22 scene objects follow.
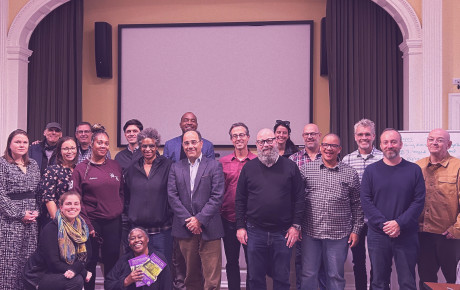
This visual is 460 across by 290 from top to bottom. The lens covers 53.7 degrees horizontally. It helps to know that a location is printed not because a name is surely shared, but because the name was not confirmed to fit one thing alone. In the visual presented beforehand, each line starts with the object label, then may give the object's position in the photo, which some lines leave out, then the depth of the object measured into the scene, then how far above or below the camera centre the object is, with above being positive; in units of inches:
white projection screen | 235.3 +40.0
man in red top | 132.3 -17.6
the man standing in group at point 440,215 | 122.3 -17.3
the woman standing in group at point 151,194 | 127.0 -12.3
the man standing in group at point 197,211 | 124.2 -16.4
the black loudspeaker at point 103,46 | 238.7 +55.0
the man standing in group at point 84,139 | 153.6 +3.9
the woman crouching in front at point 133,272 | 121.8 -33.0
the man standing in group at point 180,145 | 152.4 +2.0
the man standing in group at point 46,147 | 151.7 +1.1
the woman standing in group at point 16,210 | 127.0 -16.9
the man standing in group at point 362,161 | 133.6 -2.9
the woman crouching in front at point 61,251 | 119.3 -26.7
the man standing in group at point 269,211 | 119.8 -15.8
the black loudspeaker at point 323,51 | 227.6 +50.2
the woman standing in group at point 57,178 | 128.8 -7.9
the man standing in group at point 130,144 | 151.2 +2.3
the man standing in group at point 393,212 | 116.3 -15.6
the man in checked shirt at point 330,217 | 121.3 -17.7
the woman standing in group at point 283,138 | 150.3 +4.3
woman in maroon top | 126.6 -13.7
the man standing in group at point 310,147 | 142.4 +1.3
